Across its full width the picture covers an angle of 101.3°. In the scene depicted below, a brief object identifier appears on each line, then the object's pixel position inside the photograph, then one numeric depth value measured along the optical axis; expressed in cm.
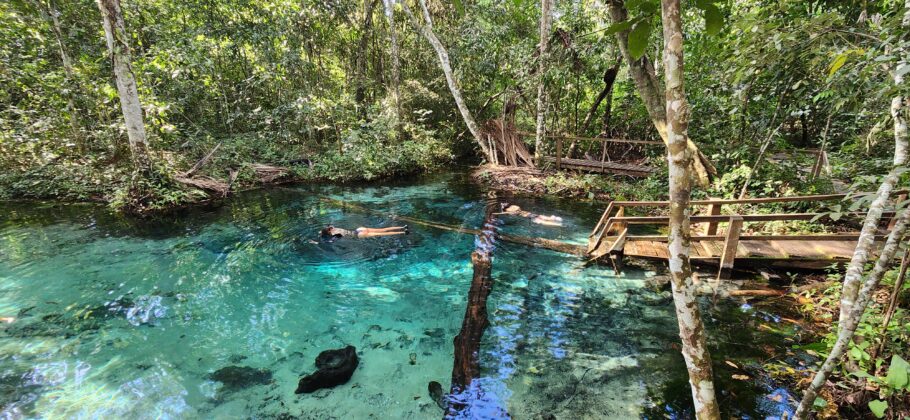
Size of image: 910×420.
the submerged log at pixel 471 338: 390
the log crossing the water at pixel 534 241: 727
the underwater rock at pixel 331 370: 404
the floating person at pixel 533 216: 951
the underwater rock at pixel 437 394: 387
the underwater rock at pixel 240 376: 410
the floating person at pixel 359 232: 823
